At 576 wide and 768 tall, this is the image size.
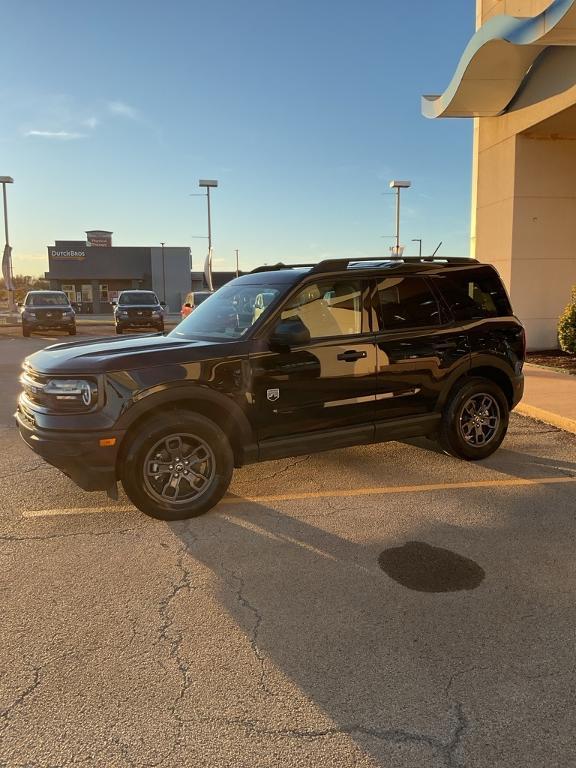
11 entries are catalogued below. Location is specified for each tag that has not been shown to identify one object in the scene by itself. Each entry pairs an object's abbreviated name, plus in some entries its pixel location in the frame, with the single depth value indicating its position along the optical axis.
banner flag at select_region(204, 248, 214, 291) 34.33
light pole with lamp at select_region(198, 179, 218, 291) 34.59
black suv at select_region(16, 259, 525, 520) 4.14
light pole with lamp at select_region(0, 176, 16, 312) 32.62
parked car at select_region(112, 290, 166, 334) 22.89
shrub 11.00
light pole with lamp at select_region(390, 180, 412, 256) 32.78
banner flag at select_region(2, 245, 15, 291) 32.53
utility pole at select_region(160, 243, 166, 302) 51.19
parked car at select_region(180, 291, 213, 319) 21.03
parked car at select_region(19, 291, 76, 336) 23.05
